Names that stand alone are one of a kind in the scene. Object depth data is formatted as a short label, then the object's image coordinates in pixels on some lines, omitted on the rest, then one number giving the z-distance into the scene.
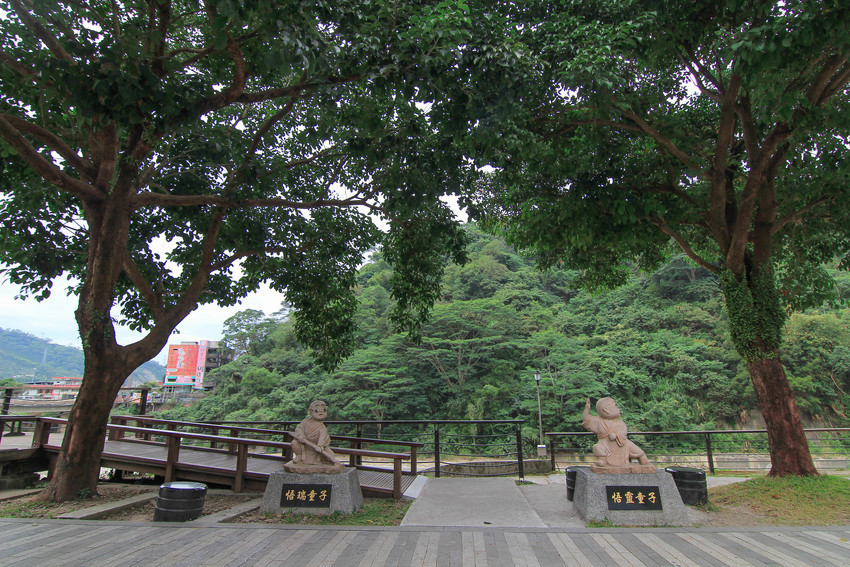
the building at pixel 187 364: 50.50
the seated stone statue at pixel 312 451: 5.70
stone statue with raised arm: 5.50
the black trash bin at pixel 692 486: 6.18
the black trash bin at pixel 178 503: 5.25
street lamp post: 13.69
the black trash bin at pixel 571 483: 6.44
